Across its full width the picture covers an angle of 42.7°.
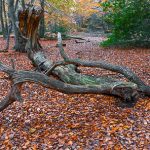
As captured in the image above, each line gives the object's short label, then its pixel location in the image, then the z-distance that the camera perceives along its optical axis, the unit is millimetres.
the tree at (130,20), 9049
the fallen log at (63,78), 3697
